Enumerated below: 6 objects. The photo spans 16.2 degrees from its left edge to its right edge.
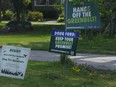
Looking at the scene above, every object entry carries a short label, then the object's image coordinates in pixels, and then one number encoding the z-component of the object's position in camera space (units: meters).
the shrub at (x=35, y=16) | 52.88
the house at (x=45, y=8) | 58.41
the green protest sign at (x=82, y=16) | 11.66
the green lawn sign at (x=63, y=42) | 11.21
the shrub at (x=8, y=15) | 52.71
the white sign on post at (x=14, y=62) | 9.21
